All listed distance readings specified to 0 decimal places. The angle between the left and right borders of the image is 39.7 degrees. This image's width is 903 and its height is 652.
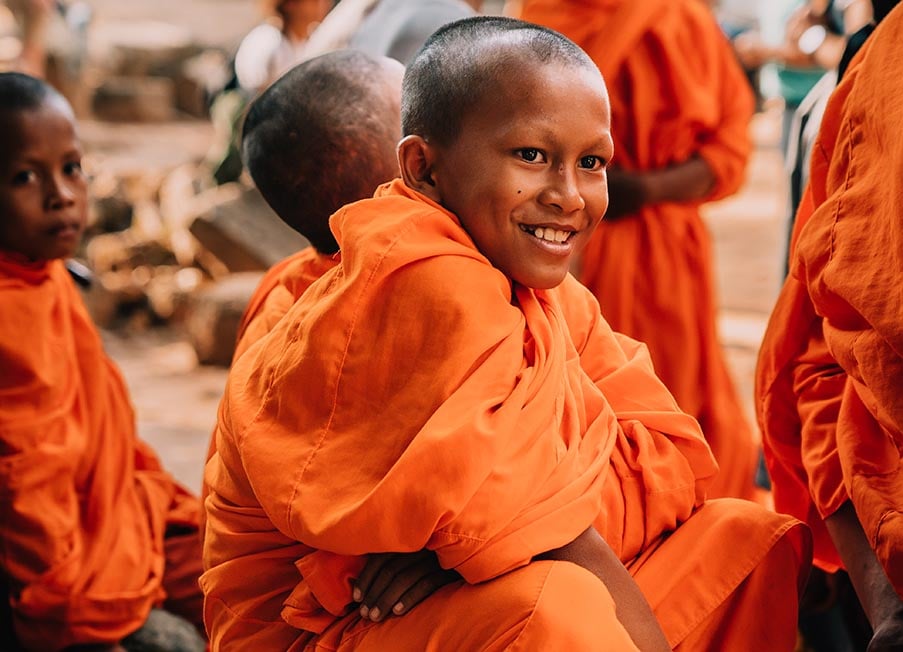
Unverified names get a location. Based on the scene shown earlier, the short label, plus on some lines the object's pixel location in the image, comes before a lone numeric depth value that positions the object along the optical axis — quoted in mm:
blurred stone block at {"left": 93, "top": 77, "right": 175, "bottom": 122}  12289
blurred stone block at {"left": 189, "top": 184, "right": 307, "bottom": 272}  6902
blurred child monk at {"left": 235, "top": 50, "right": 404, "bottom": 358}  2338
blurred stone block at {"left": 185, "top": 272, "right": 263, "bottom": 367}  6465
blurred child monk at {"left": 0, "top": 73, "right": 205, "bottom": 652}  2857
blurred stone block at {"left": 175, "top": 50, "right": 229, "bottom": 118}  13008
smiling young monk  1703
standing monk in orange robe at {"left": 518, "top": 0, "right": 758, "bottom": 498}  3850
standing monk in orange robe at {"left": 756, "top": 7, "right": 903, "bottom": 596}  1933
